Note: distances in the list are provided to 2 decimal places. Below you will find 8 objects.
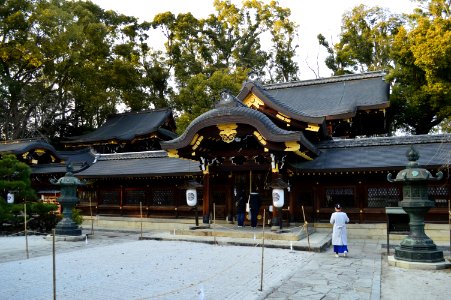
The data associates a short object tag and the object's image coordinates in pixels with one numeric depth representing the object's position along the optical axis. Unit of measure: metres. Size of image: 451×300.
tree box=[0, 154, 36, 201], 17.25
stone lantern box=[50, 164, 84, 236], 15.72
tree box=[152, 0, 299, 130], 42.66
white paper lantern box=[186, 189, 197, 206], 16.66
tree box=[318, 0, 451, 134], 23.75
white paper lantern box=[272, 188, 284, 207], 14.61
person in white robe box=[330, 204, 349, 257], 11.64
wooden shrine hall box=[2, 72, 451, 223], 15.71
